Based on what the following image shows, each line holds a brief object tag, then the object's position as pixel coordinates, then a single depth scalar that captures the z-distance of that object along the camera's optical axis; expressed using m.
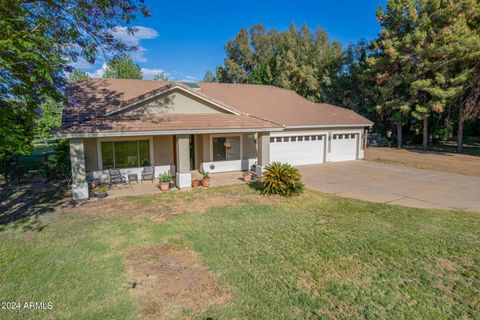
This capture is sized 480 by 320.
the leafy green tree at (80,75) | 36.92
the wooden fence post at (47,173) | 14.73
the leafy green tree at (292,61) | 33.19
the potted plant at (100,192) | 11.59
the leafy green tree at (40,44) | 6.62
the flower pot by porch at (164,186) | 12.63
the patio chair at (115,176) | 13.43
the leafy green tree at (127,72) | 34.41
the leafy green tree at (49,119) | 22.30
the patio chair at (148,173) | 14.22
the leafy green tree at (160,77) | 42.50
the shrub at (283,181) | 11.52
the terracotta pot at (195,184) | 13.24
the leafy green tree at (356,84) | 27.92
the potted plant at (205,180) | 13.30
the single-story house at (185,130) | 12.29
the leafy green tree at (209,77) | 46.76
